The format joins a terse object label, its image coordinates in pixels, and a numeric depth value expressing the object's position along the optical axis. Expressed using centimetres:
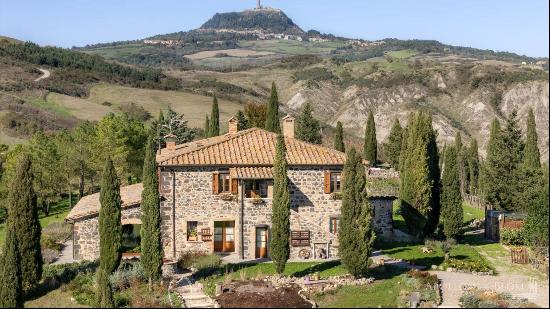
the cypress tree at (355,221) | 2739
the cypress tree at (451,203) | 3675
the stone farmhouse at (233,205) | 3231
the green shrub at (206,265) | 2950
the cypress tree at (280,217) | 2789
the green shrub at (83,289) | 2414
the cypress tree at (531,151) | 4819
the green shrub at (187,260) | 3073
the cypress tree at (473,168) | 6481
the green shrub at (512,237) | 3672
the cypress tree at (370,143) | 6331
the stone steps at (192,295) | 2424
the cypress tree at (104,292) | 2239
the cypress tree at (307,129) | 6312
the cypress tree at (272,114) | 5220
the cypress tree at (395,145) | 6512
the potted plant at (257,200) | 3259
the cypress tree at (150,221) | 2709
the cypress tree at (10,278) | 2425
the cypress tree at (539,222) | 3331
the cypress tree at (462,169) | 6488
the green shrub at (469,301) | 2284
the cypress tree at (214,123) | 5803
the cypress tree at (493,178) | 4672
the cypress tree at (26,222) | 2639
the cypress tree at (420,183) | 3712
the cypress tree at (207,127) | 6166
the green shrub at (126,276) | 2648
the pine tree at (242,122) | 6328
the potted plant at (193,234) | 3291
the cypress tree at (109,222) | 2745
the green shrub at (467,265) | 2982
